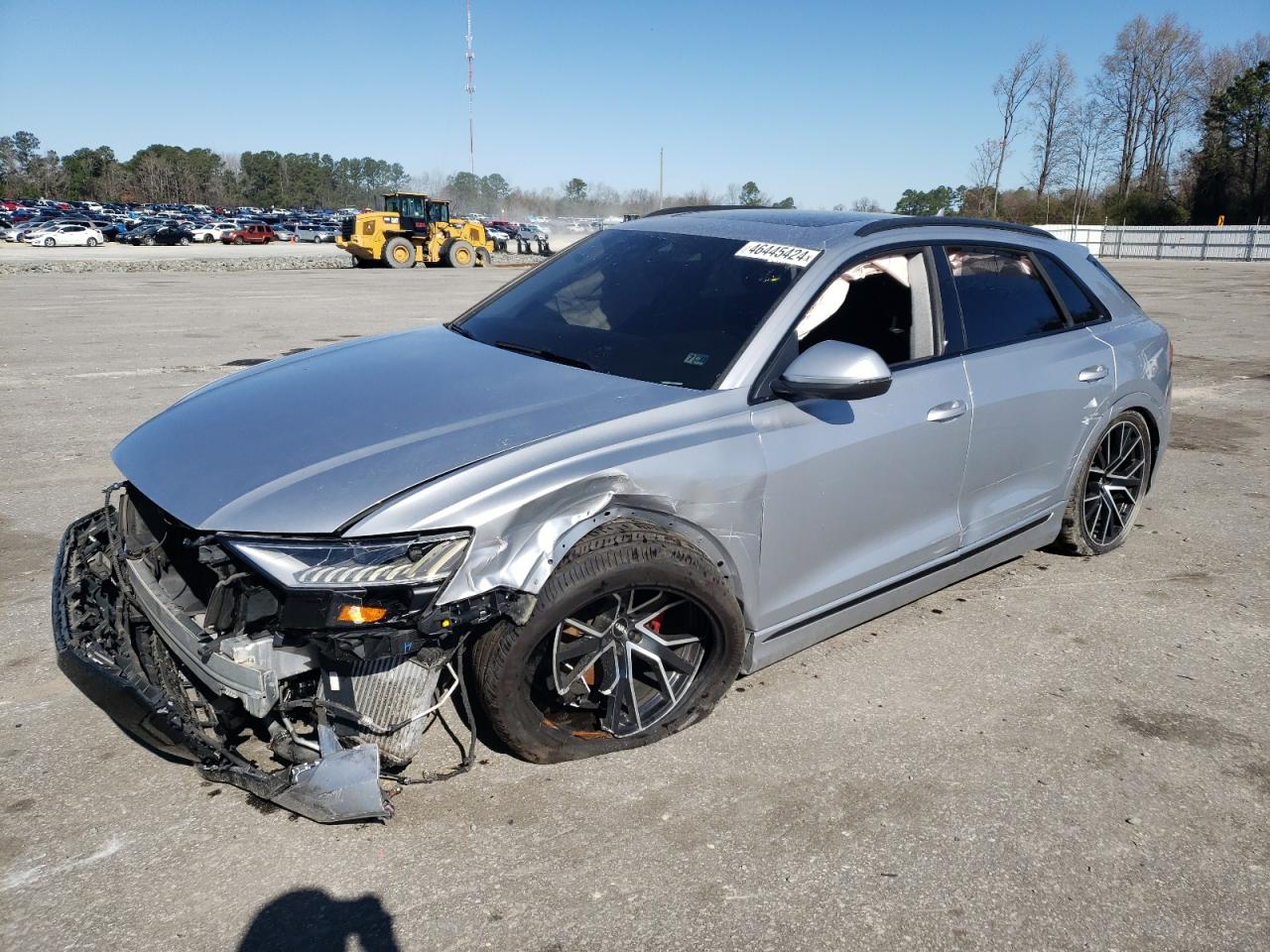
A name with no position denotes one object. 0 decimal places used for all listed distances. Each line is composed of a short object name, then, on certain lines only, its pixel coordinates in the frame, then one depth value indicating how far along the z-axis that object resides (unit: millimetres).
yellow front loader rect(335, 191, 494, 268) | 32906
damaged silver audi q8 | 2479
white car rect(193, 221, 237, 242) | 59469
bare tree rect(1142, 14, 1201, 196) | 64000
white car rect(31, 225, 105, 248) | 49750
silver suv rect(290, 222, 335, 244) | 67169
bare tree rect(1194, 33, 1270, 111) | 62781
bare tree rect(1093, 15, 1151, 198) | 64625
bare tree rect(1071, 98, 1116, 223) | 58781
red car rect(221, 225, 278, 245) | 59656
